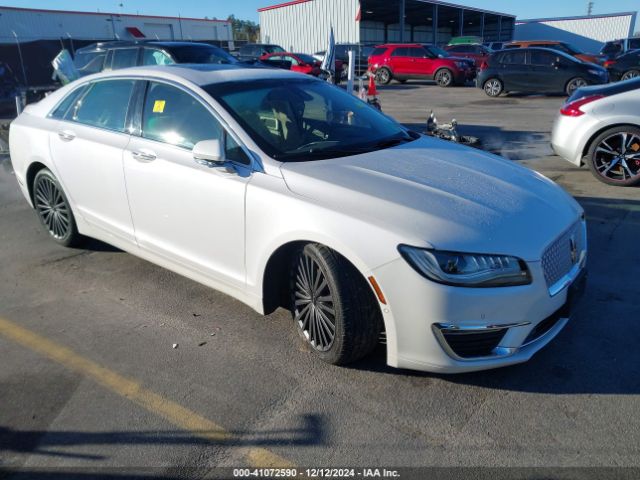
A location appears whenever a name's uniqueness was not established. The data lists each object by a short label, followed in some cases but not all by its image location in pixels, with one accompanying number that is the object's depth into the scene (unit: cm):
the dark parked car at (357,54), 2577
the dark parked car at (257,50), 2352
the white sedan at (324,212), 258
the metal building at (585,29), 4656
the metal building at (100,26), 3097
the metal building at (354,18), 3684
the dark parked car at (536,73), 1648
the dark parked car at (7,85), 1967
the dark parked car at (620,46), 2444
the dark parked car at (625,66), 1905
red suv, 2178
